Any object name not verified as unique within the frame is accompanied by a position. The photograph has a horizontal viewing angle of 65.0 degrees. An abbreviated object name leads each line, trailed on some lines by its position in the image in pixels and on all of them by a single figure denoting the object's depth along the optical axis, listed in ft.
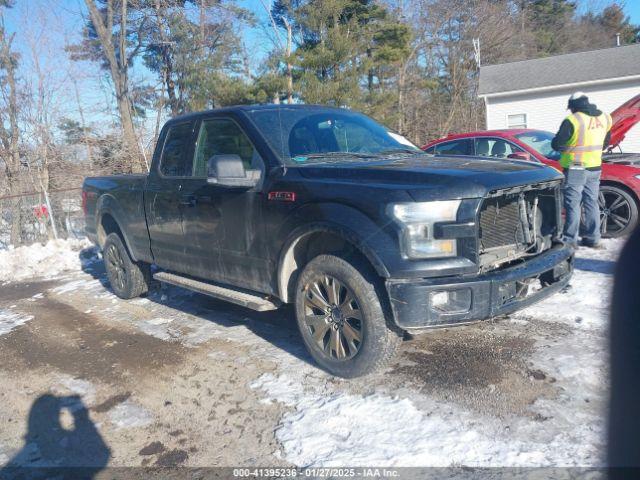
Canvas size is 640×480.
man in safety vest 20.31
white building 66.80
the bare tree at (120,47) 67.26
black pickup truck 10.21
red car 22.80
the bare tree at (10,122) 44.01
